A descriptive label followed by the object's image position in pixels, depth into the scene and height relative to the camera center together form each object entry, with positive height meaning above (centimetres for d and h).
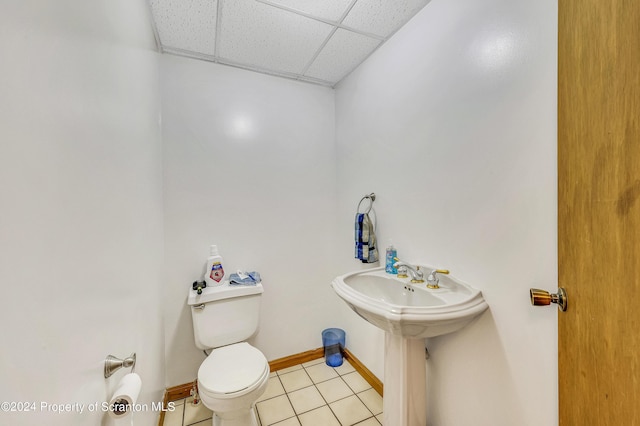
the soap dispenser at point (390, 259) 153 -30
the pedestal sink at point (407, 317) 100 -45
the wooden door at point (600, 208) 43 +0
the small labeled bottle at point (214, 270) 174 -39
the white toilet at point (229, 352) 125 -84
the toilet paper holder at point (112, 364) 69 -42
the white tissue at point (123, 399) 65 -48
